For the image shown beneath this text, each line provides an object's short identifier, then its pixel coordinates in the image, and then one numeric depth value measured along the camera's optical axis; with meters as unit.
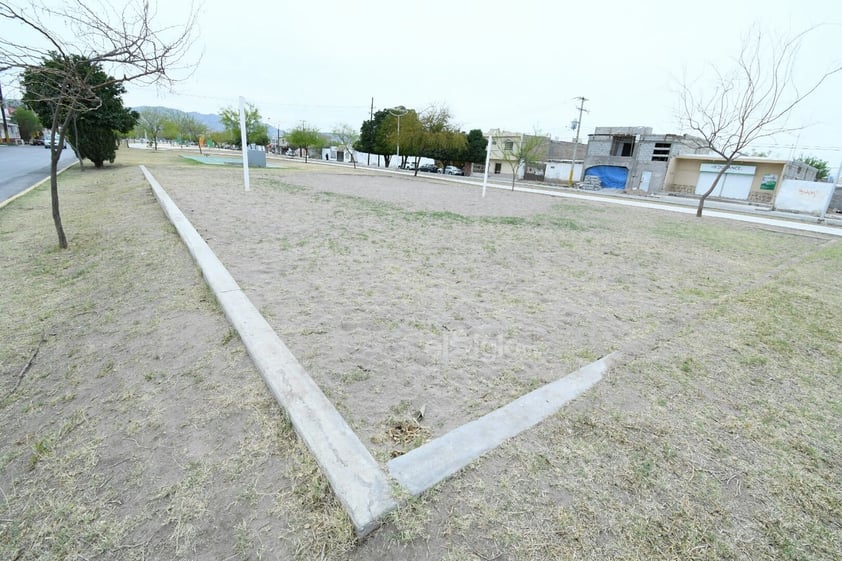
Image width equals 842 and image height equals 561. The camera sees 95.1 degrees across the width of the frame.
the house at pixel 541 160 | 41.31
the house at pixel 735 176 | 29.95
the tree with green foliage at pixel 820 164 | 56.54
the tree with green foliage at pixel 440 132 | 29.38
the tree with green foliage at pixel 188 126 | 53.97
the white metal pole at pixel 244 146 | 11.61
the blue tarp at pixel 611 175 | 36.72
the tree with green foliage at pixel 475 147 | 46.03
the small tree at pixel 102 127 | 16.58
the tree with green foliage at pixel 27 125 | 52.34
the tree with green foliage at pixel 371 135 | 46.68
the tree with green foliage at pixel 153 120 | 46.86
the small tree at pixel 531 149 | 32.67
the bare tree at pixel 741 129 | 13.34
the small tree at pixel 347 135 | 55.91
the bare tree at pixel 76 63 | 4.28
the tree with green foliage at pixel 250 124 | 48.25
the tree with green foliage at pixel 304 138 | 58.28
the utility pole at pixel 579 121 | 37.94
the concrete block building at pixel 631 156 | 33.62
